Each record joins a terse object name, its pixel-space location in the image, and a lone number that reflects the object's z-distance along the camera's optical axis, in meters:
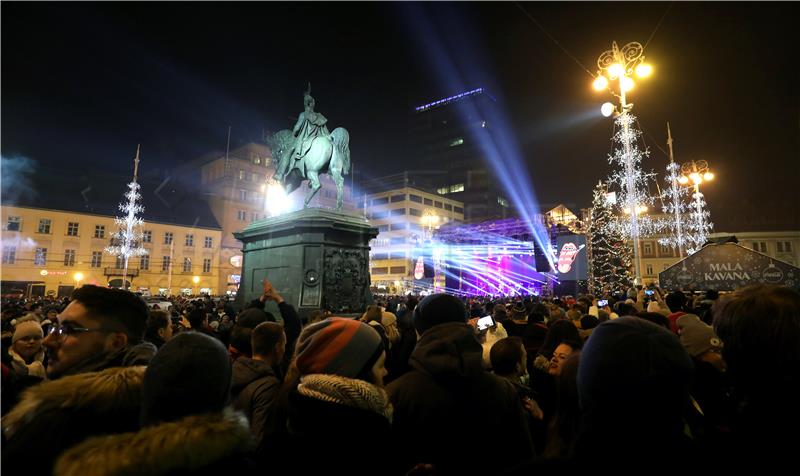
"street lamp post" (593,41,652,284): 16.72
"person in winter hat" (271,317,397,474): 1.83
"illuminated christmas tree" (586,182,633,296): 25.28
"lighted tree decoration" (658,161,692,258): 24.00
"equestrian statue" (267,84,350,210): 13.73
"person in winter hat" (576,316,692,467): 1.36
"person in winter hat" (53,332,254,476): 1.47
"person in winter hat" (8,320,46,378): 4.75
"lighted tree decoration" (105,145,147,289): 38.12
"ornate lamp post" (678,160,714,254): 23.09
